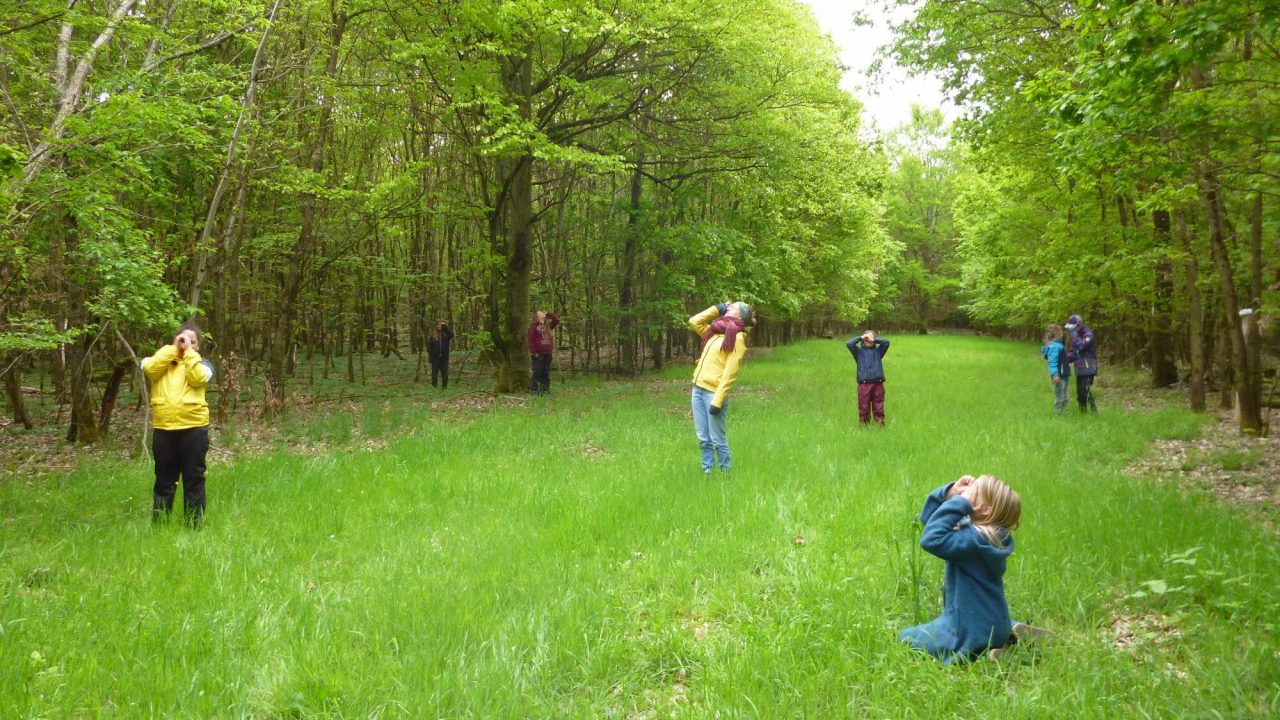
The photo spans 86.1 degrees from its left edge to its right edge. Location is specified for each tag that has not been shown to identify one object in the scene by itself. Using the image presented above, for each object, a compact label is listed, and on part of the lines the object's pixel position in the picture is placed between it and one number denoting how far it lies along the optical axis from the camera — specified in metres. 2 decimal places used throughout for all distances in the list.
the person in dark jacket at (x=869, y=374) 10.60
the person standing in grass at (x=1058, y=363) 11.75
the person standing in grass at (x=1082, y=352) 11.58
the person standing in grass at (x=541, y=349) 16.03
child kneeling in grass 3.24
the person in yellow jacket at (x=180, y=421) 5.96
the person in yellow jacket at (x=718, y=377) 7.61
